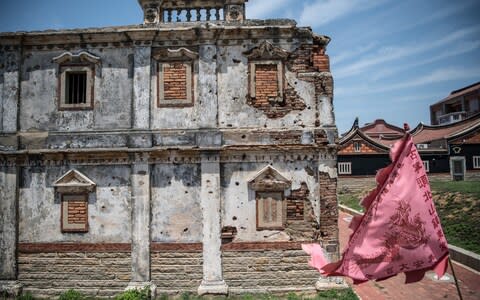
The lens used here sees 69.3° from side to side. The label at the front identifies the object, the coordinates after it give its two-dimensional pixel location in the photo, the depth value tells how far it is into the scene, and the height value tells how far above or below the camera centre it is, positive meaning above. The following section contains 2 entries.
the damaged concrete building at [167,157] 9.25 +0.31
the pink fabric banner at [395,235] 3.95 -0.78
